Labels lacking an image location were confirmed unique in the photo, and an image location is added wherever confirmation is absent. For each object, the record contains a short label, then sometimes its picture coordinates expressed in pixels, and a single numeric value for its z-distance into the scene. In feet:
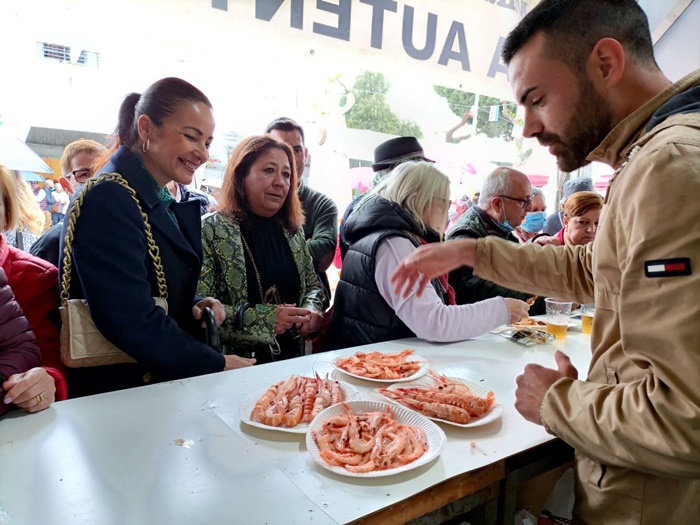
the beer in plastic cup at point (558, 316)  7.03
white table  2.90
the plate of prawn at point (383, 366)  5.14
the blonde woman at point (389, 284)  6.39
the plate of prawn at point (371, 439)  3.38
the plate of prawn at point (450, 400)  4.14
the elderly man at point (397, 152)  11.31
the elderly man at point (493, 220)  8.71
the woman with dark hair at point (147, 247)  4.75
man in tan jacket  2.34
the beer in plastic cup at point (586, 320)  7.62
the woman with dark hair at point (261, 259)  7.04
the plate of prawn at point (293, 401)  3.93
